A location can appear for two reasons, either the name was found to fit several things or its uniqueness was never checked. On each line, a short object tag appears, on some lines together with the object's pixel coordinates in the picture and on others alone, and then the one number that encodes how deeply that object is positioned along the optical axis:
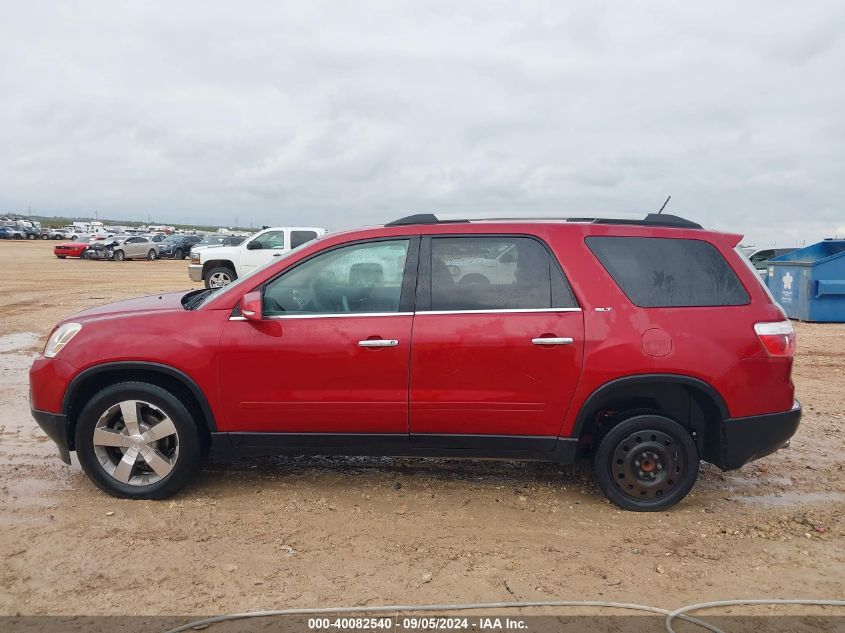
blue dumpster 12.71
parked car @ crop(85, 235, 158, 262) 35.94
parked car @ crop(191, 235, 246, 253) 24.36
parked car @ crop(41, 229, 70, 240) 61.72
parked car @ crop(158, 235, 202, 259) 40.66
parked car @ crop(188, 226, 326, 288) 16.66
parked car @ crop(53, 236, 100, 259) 35.19
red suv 3.90
